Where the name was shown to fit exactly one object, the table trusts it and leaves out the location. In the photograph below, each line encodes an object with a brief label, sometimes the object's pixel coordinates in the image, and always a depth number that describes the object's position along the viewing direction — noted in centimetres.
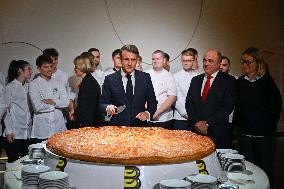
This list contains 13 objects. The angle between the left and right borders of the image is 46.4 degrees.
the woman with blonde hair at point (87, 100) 374
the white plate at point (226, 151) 268
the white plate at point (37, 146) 271
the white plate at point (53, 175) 204
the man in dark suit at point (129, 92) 339
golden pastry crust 214
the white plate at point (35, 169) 216
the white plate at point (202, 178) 203
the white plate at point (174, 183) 194
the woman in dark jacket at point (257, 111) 354
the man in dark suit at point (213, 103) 344
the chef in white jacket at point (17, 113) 398
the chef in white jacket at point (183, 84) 452
